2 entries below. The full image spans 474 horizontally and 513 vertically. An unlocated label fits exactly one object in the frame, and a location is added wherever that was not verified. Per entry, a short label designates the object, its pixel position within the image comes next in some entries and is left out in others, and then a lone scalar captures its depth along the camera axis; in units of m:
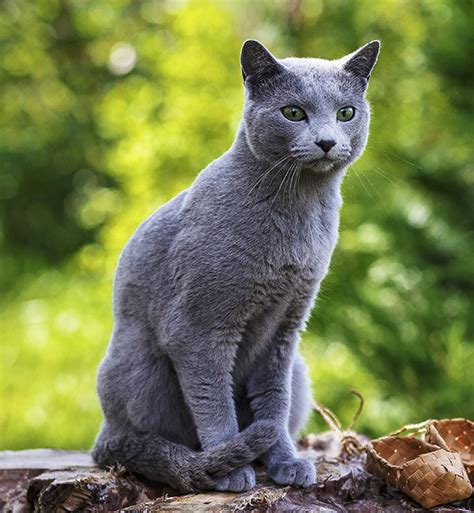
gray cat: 1.59
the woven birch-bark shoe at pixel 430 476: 1.61
